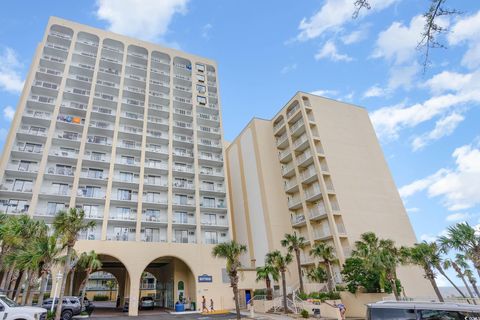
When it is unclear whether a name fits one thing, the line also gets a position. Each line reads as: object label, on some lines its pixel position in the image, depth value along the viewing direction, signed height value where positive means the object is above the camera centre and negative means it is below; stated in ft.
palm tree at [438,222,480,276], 78.90 +8.01
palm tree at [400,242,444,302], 89.61 +5.74
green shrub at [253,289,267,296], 119.99 +1.98
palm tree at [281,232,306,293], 106.11 +16.77
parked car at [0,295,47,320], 47.44 +2.23
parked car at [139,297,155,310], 136.63 +3.36
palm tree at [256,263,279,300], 102.12 +7.71
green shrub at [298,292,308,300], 98.06 -1.07
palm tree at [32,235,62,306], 73.26 +16.09
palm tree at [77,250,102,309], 94.58 +17.08
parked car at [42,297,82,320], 82.12 +3.70
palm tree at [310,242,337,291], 104.58 +11.64
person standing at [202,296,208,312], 114.83 -0.27
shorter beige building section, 123.95 +46.88
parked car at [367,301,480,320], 34.81 -3.69
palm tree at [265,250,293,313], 97.71 +10.62
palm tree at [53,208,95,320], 72.43 +20.95
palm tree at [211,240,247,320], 85.71 +12.39
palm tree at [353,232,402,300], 87.45 +7.40
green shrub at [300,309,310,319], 85.05 -5.67
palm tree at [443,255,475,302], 86.43 +2.32
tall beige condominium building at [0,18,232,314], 119.85 +66.44
